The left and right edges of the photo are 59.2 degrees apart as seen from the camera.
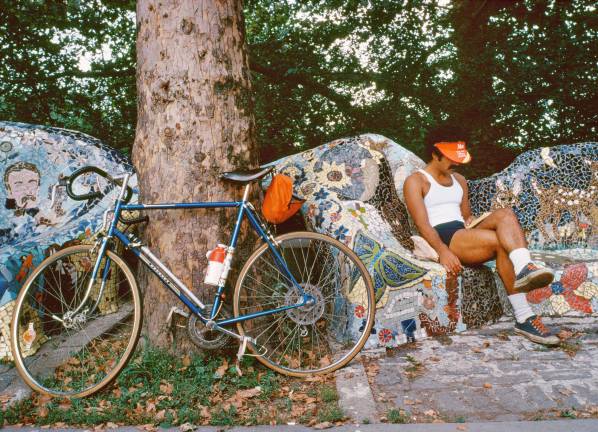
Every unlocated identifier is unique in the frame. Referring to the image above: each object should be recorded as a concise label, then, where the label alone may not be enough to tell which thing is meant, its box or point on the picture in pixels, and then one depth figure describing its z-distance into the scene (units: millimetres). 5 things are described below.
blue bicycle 3301
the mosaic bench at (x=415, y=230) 4070
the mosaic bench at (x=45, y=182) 4910
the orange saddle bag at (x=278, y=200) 3621
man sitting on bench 3904
